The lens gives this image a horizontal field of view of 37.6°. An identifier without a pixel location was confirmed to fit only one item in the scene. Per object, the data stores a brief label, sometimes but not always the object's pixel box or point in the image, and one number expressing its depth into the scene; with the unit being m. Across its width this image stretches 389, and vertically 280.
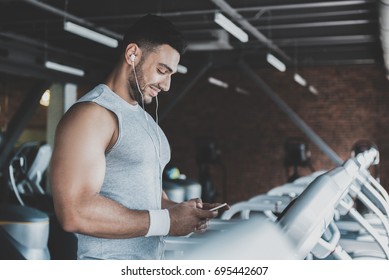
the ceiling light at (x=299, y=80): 8.89
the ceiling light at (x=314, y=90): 10.39
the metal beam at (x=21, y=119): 8.71
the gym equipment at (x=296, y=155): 9.11
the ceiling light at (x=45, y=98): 9.61
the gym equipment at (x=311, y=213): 1.18
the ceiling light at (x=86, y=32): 5.36
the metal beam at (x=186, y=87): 8.47
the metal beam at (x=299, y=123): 8.90
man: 1.50
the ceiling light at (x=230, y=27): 5.26
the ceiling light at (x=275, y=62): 7.38
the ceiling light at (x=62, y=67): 7.20
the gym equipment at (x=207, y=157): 9.43
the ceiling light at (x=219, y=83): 9.56
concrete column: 9.96
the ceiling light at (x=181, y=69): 8.65
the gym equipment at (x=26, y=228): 3.67
